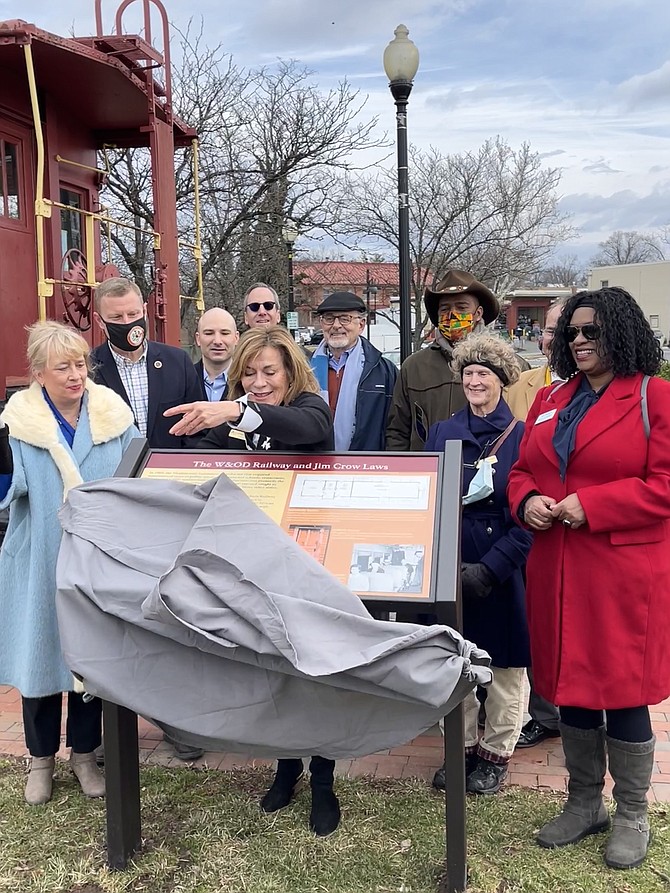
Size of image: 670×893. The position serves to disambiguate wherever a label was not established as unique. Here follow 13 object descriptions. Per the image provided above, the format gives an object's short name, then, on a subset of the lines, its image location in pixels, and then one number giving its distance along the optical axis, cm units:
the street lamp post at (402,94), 789
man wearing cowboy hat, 410
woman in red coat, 269
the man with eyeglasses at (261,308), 502
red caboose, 587
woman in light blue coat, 317
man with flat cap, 440
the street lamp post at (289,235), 1638
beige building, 6243
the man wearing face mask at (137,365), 380
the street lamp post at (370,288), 2520
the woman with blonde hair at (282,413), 295
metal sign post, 247
